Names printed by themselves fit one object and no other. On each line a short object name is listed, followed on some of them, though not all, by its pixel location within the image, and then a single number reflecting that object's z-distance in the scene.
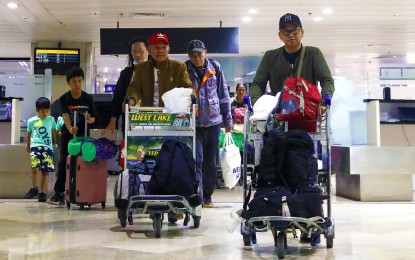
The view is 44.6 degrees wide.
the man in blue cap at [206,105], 4.75
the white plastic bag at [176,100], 3.88
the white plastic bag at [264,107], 3.21
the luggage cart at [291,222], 2.75
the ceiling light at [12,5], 9.77
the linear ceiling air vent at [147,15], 10.48
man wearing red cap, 4.21
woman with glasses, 4.88
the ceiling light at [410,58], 15.79
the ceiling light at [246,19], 10.70
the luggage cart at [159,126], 3.79
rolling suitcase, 5.11
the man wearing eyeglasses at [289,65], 3.39
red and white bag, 3.09
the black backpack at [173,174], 3.49
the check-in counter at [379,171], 6.05
